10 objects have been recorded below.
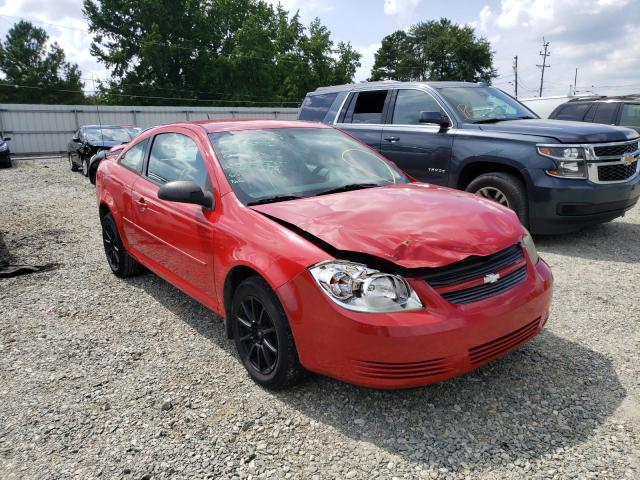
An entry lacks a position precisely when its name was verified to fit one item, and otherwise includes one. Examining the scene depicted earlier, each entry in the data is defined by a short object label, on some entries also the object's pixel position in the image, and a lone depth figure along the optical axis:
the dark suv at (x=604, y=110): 9.45
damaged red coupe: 2.39
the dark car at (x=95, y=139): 12.79
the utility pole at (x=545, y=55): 65.76
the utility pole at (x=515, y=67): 67.84
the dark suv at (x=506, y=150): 5.40
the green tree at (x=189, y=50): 44.28
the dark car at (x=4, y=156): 17.47
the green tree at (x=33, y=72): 51.62
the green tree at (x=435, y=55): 66.69
